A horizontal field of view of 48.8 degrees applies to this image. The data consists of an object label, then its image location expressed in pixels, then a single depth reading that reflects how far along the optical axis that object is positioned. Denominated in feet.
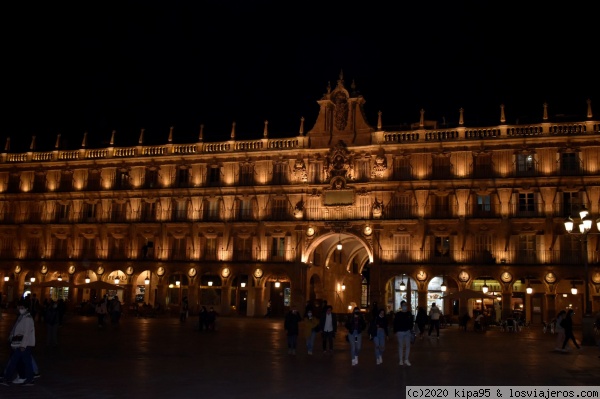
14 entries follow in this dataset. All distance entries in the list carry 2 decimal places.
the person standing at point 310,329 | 73.39
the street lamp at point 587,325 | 88.79
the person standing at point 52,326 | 74.69
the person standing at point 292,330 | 72.33
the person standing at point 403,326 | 62.23
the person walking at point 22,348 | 45.83
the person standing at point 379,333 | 64.34
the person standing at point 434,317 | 104.63
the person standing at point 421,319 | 97.87
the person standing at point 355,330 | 63.21
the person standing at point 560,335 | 82.22
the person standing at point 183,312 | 140.67
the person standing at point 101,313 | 110.42
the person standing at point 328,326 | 73.41
